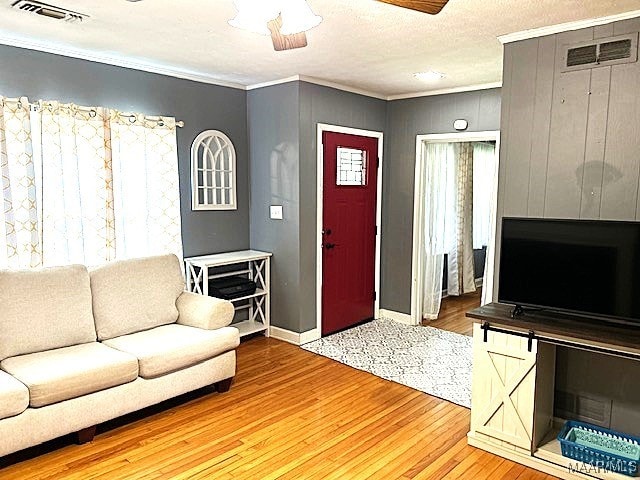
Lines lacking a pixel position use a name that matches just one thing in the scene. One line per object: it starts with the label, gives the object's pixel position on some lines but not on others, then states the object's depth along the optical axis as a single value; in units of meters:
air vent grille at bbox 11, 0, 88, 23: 2.64
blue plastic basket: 2.47
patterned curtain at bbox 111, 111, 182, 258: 3.92
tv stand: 2.54
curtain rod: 3.43
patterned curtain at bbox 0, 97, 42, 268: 3.32
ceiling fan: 1.76
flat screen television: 2.44
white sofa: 2.68
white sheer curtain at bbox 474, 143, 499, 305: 6.80
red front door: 4.85
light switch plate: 4.71
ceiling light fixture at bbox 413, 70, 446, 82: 4.16
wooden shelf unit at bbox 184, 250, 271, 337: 4.44
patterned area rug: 3.80
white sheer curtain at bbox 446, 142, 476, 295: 6.34
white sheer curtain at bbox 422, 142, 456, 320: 5.31
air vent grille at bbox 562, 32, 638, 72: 2.69
